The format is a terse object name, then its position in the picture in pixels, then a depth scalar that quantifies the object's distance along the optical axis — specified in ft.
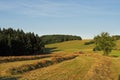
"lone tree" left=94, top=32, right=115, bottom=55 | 165.12
